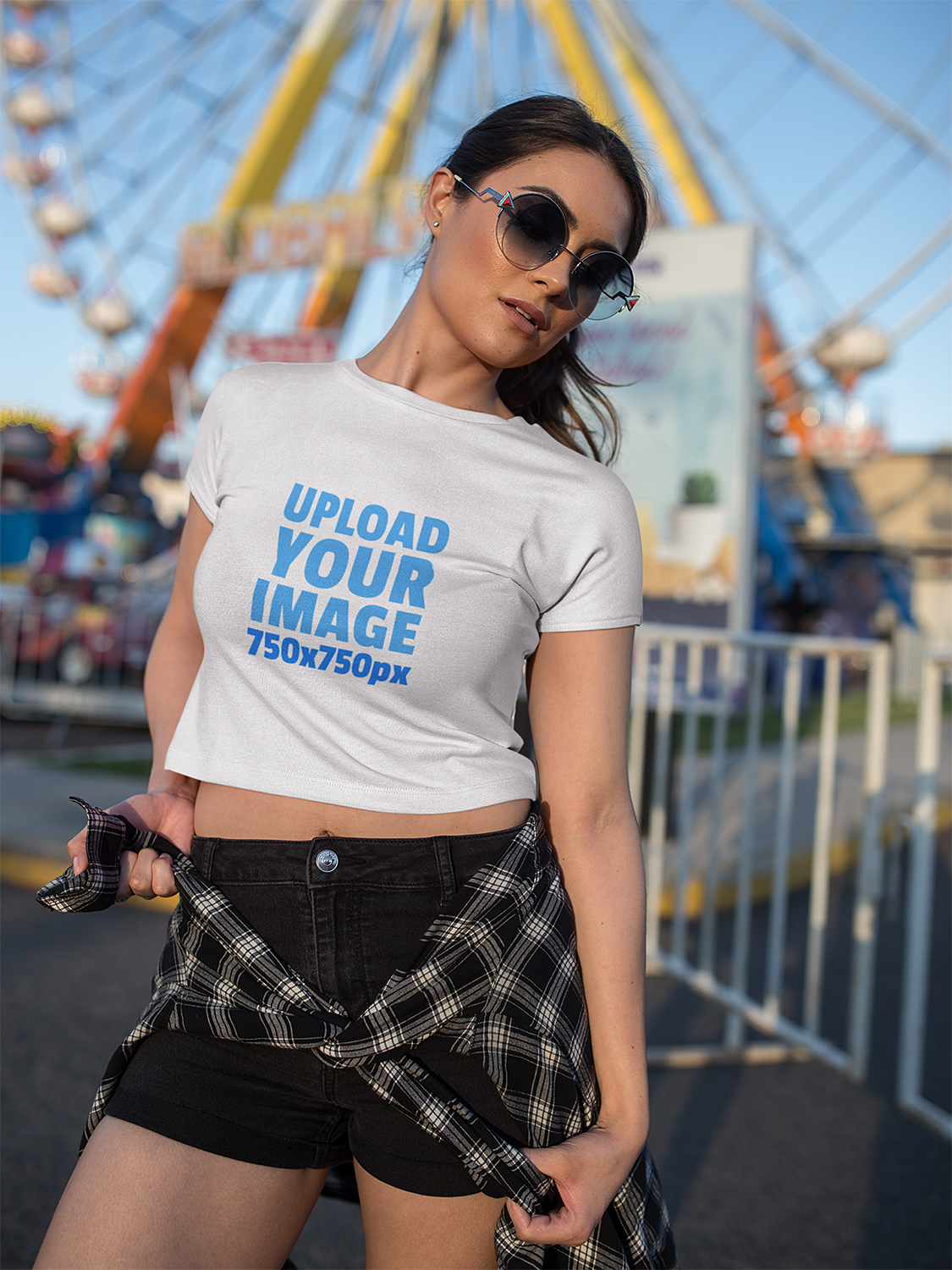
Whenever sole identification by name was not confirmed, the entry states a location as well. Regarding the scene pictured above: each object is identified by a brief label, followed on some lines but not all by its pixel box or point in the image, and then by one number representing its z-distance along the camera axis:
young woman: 1.08
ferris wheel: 16.58
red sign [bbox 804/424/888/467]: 23.11
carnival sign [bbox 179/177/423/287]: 16.56
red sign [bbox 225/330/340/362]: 15.09
